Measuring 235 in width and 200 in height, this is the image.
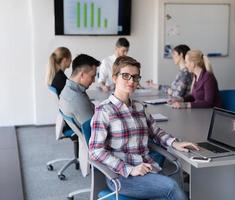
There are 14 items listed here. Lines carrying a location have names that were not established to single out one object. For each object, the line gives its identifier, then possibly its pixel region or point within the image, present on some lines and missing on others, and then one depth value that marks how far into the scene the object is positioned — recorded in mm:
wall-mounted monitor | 5871
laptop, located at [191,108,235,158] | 2309
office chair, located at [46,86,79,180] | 3863
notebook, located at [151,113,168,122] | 3193
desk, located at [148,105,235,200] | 2645
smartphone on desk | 2162
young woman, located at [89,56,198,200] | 2275
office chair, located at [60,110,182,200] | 2197
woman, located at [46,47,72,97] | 4382
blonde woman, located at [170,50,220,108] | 3752
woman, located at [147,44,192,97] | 4336
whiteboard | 6207
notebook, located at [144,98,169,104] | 3957
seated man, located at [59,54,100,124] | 3043
